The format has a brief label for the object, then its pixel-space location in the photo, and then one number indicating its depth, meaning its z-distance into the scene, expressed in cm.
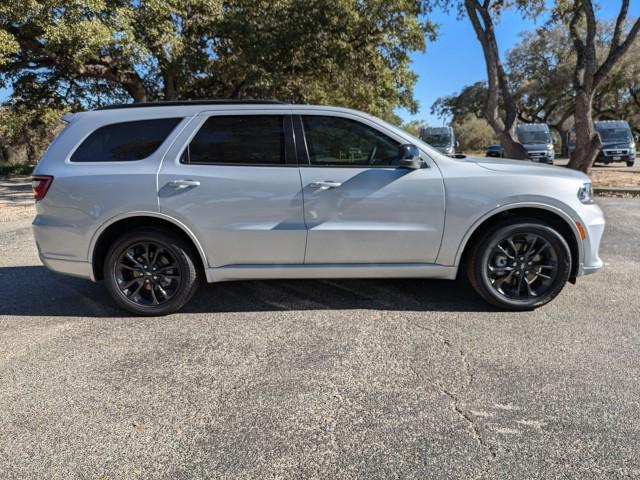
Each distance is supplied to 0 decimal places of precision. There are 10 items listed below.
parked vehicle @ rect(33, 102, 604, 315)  370
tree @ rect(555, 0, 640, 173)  1134
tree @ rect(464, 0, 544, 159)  1209
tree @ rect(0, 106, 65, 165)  2678
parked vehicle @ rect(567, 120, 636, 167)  2114
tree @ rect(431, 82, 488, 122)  4378
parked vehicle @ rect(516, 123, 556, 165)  2053
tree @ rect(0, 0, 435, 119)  1152
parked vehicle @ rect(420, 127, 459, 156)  2159
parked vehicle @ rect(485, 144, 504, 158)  2759
